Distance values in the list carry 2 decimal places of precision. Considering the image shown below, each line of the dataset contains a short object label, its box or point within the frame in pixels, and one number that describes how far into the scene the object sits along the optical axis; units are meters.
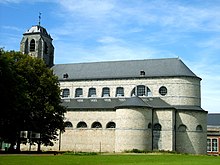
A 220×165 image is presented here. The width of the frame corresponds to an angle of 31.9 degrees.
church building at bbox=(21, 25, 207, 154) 48.56
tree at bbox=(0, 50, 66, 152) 38.83
